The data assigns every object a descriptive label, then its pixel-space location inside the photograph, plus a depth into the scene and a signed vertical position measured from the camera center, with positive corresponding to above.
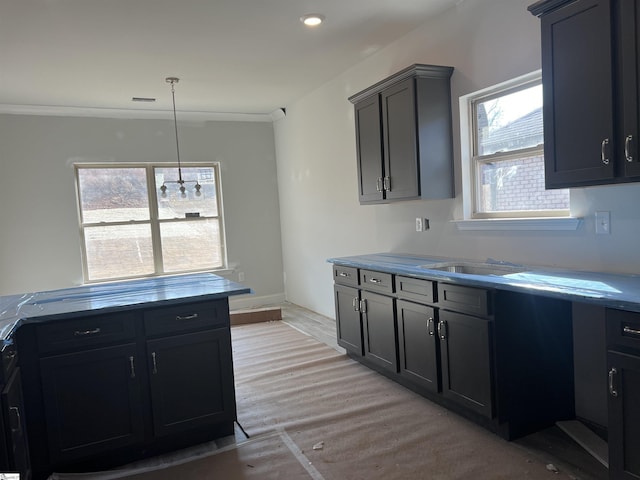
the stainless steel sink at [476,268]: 2.85 -0.43
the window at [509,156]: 2.88 +0.30
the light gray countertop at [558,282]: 1.88 -0.42
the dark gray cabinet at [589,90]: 1.98 +0.49
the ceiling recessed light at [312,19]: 3.25 +1.41
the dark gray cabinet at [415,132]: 3.28 +0.56
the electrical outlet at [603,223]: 2.42 -0.15
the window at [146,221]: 5.61 +0.03
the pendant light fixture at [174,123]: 4.56 +1.29
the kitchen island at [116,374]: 2.23 -0.78
